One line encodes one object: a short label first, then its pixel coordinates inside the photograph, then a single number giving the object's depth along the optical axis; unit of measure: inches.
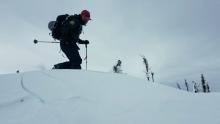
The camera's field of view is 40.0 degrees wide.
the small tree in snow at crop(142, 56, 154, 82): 1808.1
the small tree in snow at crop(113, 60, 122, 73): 1866.4
